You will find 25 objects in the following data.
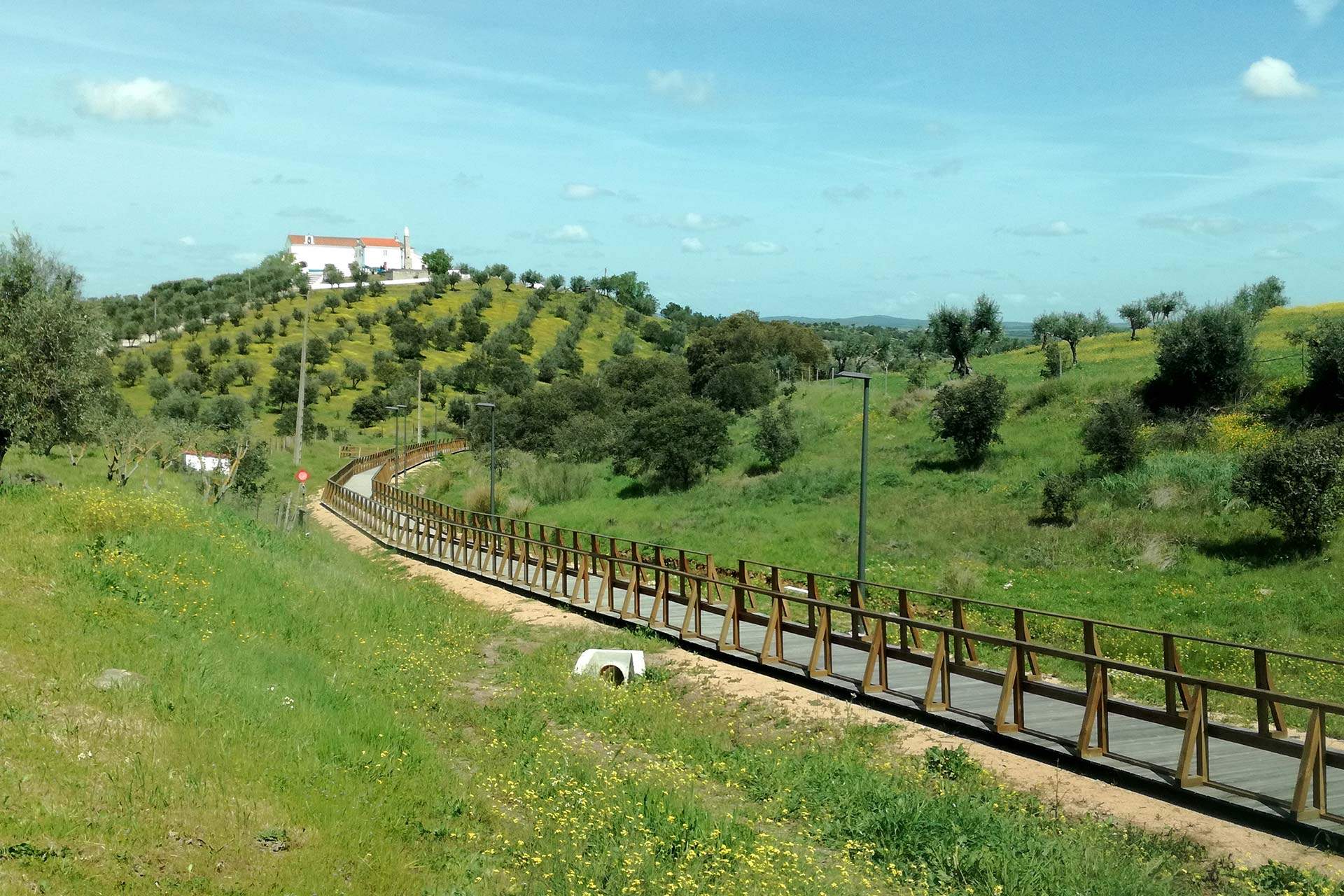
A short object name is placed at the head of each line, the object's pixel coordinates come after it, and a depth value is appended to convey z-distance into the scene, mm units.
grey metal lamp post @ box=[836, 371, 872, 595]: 18812
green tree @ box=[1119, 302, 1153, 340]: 65375
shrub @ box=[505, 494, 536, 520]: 45594
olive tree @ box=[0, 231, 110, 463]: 24656
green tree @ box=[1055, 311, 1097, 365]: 56188
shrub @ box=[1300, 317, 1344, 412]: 34250
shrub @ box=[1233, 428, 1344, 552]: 24797
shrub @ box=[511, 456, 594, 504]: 49875
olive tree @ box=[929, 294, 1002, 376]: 58594
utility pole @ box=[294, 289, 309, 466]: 41750
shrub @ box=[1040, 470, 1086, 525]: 31094
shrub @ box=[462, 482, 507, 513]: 48250
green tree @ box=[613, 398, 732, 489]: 46656
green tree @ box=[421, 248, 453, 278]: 161375
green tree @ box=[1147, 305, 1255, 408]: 38781
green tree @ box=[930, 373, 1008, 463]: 38969
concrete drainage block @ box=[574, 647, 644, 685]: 15141
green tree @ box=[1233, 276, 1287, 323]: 45119
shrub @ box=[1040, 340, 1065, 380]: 50250
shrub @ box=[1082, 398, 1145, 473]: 34438
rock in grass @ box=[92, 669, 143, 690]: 10023
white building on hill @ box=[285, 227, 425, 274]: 196250
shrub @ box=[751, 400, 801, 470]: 46250
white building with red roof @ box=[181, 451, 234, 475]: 45938
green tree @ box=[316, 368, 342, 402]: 94594
